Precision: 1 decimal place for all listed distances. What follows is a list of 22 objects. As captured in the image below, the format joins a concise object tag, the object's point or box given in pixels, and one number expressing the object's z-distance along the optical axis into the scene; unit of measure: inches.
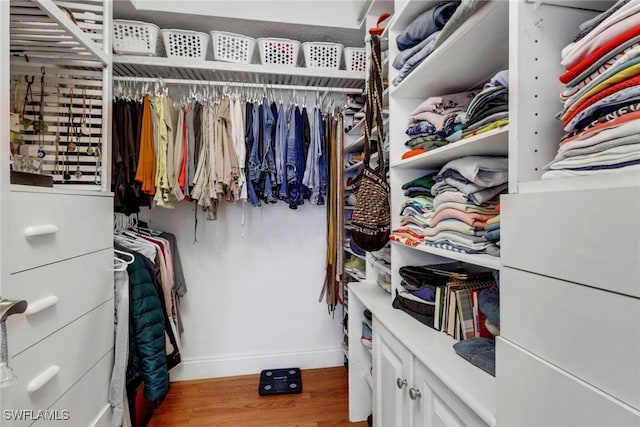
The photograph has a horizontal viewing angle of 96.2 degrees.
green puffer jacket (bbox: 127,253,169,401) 55.0
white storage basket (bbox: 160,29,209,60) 63.2
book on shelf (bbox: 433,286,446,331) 39.5
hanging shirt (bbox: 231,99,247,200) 65.1
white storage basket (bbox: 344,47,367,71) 70.5
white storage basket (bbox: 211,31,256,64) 64.1
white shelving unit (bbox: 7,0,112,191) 45.8
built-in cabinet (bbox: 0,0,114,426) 28.8
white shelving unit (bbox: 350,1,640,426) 14.3
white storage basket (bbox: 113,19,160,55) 60.4
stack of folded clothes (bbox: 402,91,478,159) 39.2
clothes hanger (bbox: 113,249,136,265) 54.4
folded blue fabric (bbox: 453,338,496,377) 29.9
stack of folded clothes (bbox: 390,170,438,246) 42.9
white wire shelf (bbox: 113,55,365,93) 62.9
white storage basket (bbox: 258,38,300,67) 66.6
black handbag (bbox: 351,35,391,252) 46.0
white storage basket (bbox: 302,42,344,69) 69.0
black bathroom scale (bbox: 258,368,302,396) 72.4
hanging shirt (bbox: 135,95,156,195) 60.3
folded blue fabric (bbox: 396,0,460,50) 35.9
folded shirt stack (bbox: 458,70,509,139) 28.7
